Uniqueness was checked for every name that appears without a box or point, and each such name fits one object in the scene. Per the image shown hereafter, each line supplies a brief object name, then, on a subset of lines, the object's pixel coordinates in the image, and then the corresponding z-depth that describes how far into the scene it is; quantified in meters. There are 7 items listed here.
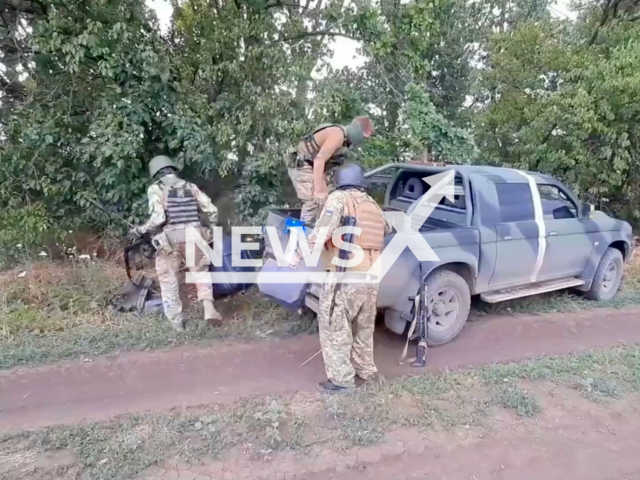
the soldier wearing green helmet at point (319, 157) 5.13
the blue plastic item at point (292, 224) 4.47
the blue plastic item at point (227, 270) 5.49
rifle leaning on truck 4.48
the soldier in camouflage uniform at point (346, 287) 3.88
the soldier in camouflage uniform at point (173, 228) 5.09
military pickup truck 4.73
